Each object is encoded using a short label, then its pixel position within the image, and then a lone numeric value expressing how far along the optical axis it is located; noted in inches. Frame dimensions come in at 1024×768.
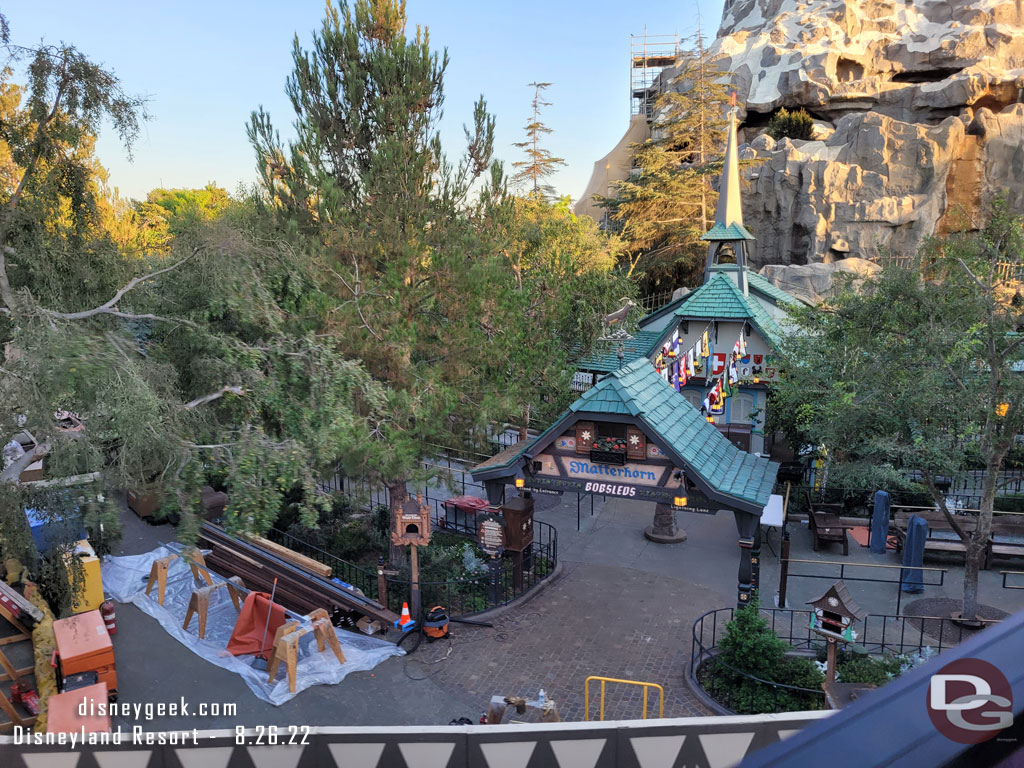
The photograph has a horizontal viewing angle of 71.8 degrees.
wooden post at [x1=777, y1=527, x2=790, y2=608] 541.0
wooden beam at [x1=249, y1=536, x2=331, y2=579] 553.3
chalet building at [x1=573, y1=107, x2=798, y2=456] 875.4
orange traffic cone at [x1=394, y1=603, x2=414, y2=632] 507.5
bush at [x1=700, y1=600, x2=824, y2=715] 418.0
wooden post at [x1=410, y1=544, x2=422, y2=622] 520.7
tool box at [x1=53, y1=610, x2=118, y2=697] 414.0
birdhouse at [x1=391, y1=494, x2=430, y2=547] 514.6
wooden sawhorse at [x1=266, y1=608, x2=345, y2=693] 435.8
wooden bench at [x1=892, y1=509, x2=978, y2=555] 634.2
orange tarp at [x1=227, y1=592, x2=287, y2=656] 476.7
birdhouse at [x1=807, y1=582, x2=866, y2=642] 371.9
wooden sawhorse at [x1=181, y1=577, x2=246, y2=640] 502.0
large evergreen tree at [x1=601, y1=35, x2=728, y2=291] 1721.2
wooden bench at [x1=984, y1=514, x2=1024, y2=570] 621.6
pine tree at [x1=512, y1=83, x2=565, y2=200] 2666.1
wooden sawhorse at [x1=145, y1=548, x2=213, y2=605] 551.5
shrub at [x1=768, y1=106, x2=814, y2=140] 1921.8
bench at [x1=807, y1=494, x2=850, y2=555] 667.4
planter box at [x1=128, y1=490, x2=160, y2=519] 705.5
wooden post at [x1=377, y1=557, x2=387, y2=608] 537.3
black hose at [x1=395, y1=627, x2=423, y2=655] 495.2
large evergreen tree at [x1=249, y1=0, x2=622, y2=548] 514.3
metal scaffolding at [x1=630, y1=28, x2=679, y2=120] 2938.0
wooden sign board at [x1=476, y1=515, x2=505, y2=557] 570.9
